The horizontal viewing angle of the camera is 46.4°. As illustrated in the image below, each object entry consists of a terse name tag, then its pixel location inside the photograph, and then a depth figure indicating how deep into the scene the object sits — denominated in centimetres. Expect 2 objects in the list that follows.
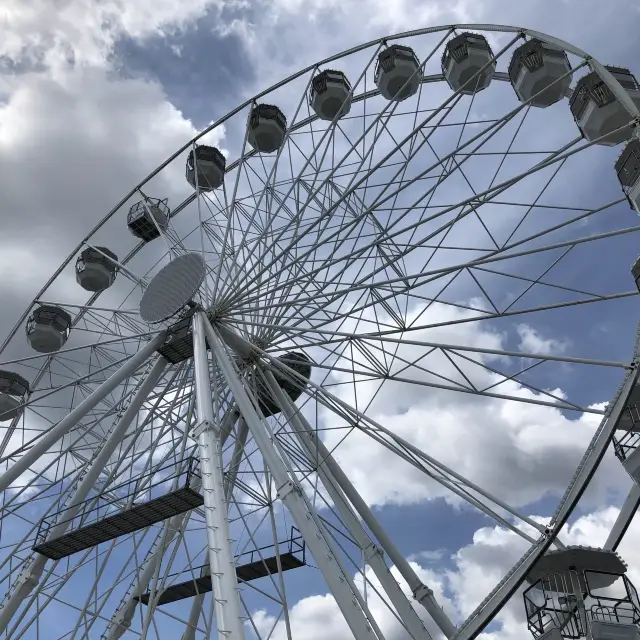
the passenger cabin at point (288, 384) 1958
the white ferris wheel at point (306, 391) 1280
